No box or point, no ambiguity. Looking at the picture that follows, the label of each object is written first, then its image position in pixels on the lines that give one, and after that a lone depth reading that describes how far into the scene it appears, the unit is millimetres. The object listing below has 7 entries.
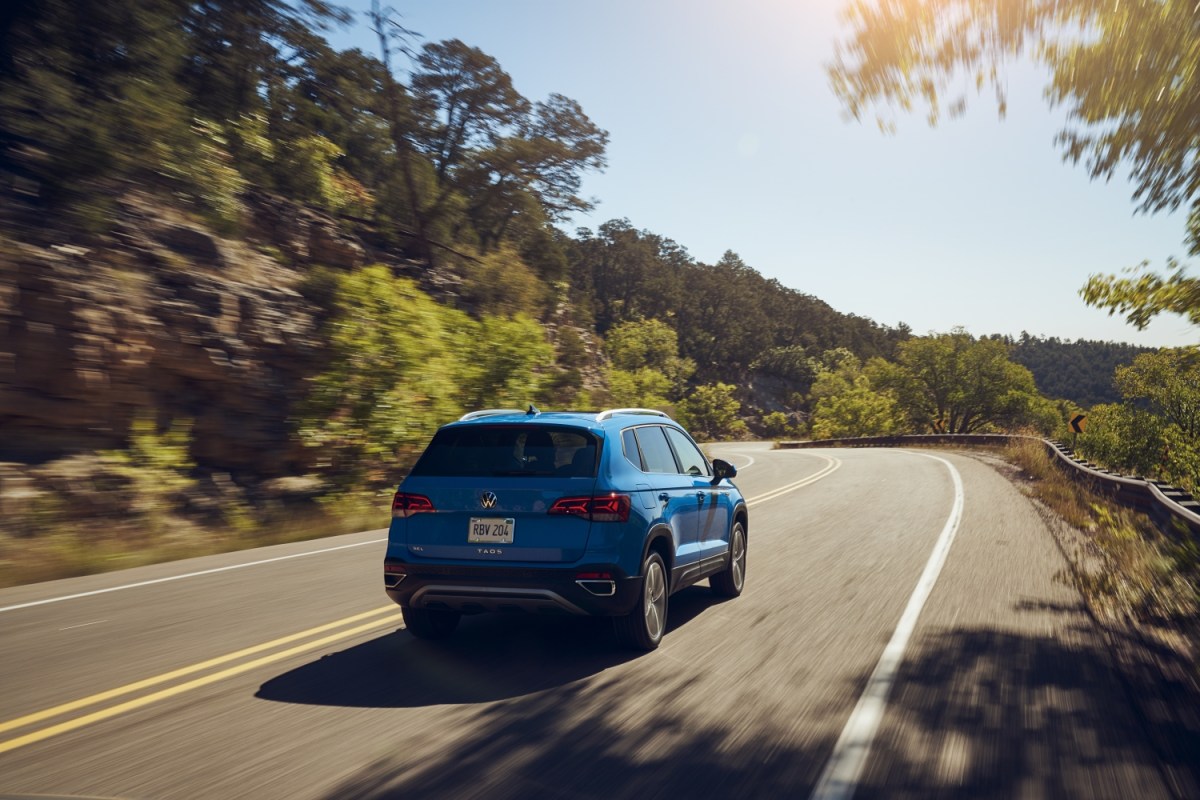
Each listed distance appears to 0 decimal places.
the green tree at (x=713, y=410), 109562
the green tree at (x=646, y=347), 91562
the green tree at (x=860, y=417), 102688
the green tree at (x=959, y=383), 98812
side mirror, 8414
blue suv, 5992
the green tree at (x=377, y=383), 18516
